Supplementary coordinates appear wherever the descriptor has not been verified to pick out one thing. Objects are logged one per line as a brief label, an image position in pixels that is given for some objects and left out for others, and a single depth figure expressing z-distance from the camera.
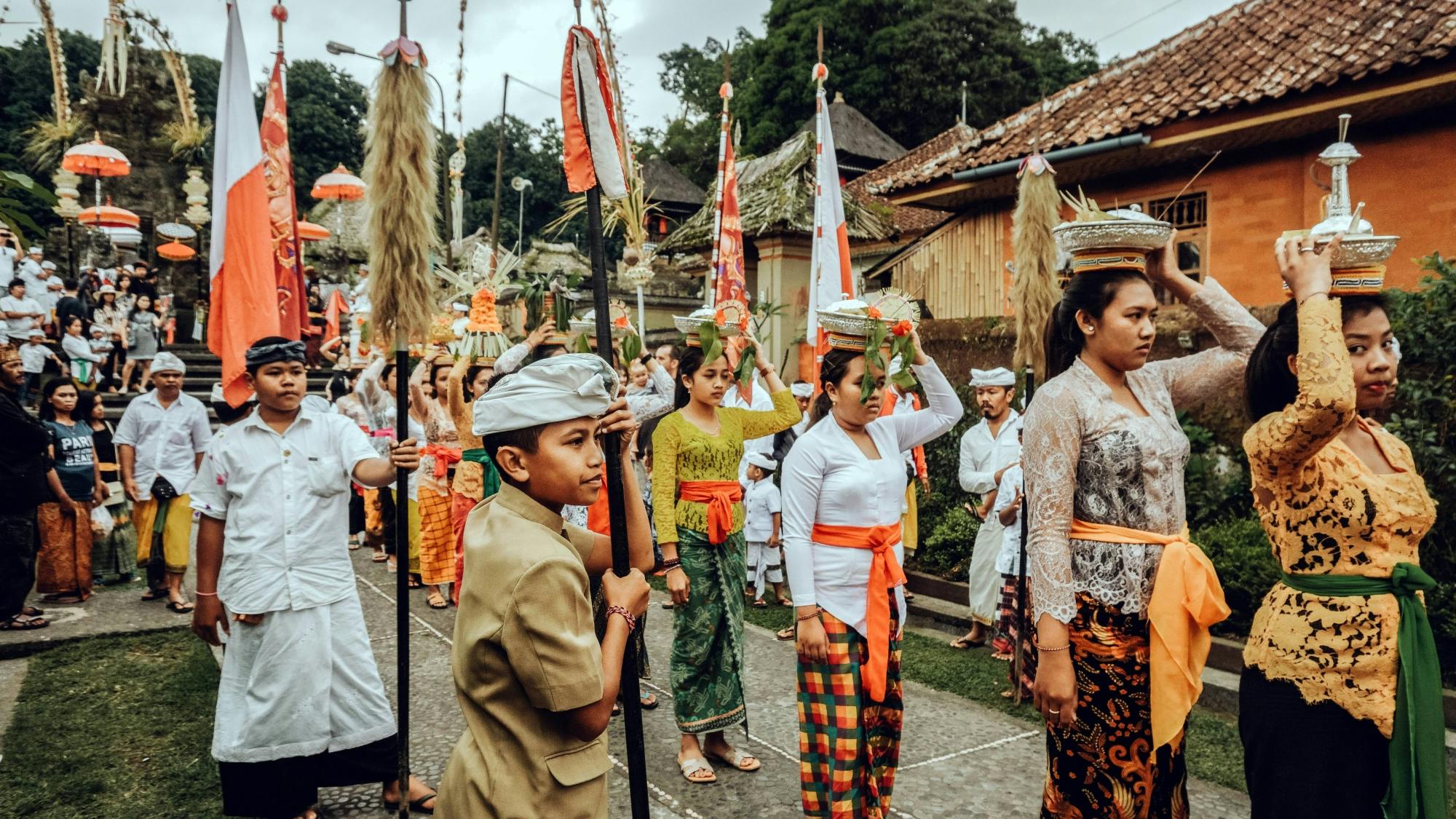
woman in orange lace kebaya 2.38
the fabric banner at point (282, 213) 4.57
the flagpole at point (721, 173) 7.07
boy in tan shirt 1.86
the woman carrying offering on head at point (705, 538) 4.36
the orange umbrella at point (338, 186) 19.06
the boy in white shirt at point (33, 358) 12.73
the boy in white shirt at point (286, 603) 3.57
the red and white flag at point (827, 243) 7.06
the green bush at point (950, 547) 8.01
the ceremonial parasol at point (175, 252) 23.30
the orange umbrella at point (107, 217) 20.70
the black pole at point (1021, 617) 5.29
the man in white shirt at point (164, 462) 7.46
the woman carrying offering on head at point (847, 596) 3.22
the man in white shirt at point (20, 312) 12.30
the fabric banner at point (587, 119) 2.45
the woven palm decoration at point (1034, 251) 5.03
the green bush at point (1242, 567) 5.86
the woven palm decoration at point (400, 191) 3.64
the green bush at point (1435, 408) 5.14
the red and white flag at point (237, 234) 4.14
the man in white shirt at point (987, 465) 6.46
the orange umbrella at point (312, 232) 21.25
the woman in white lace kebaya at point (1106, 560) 2.52
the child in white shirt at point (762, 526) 8.09
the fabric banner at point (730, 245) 7.05
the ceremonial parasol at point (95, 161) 19.78
